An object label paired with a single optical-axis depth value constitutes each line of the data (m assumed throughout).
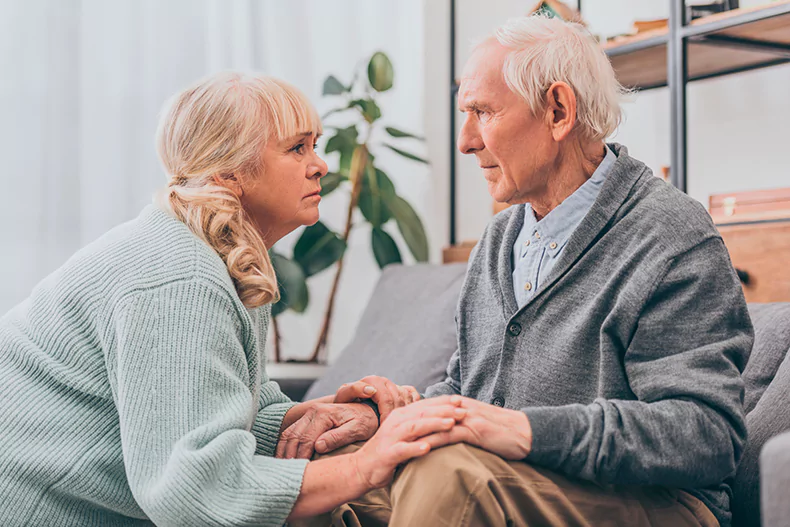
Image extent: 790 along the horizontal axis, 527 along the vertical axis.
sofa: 0.84
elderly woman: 1.19
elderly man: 1.15
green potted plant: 3.19
